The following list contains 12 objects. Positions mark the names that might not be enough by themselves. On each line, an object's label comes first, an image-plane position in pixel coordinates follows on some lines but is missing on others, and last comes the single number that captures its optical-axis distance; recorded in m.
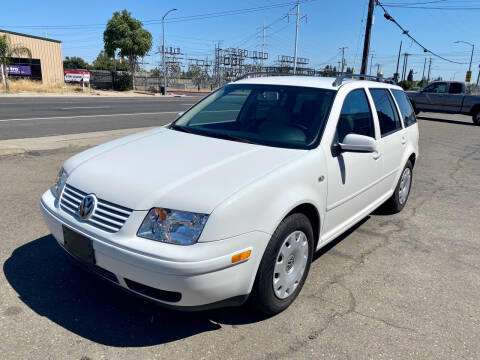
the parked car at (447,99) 18.10
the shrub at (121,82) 43.12
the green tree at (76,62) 79.89
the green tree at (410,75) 89.25
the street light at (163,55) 43.94
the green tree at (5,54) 30.11
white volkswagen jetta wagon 2.24
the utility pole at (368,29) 18.52
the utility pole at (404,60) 75.59
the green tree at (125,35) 42.91
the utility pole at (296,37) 51.76
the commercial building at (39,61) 37.12
